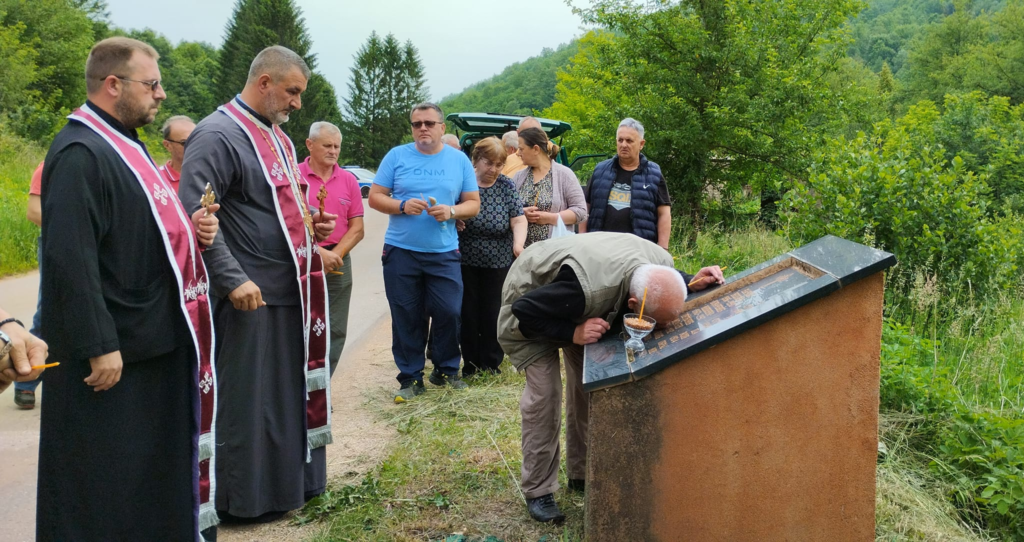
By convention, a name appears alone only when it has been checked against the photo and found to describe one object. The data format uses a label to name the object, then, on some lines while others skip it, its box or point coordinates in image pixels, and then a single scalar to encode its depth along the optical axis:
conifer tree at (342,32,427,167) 66.31
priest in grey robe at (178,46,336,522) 3.63
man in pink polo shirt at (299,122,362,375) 5.66
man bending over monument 3.40
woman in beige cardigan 6.40
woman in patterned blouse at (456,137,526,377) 6.24
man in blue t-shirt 5.65
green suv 8.77
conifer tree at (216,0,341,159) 51.75
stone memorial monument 2.98
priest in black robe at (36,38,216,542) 2.66
